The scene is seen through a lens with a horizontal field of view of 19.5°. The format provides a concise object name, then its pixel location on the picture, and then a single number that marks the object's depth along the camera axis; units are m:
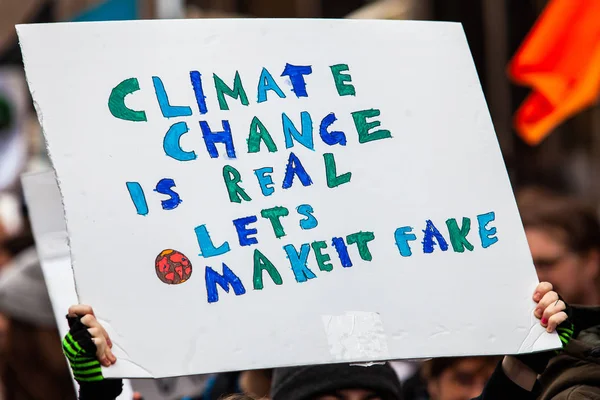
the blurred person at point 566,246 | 6.50
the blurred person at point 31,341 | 7.17
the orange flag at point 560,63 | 7.48
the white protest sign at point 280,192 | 3.55
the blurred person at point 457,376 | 5.72
